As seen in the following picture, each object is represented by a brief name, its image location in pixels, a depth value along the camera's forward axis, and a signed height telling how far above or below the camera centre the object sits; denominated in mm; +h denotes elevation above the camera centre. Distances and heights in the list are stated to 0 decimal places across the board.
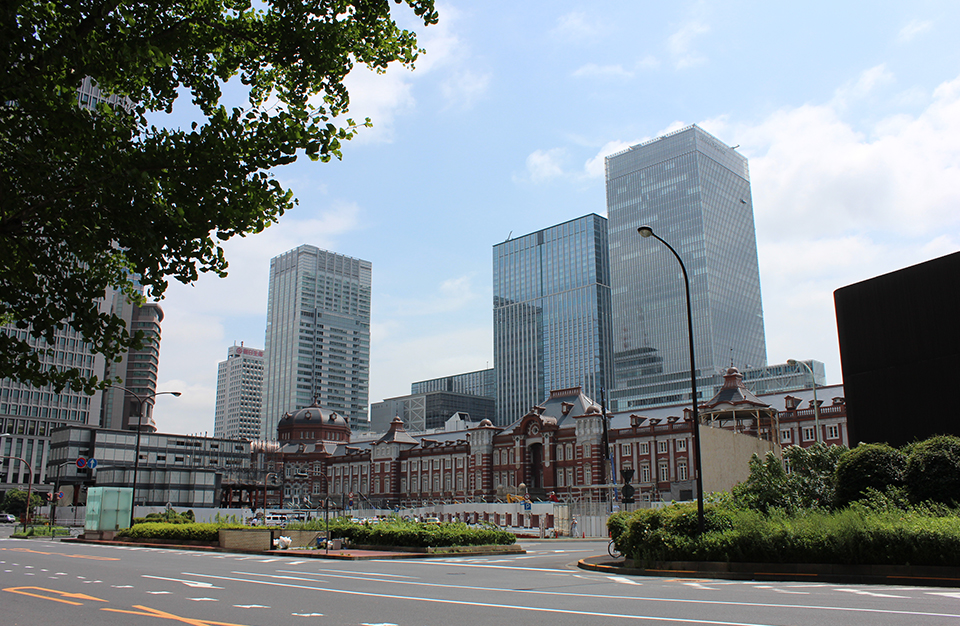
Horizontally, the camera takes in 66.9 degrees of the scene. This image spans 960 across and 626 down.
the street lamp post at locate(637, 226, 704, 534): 20141 +924
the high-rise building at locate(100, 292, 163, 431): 168875 +24103
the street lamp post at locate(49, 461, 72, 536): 57181 -2198
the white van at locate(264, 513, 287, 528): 65719 -4032
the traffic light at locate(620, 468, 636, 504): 32750 -836
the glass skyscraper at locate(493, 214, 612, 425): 191875 +34691
